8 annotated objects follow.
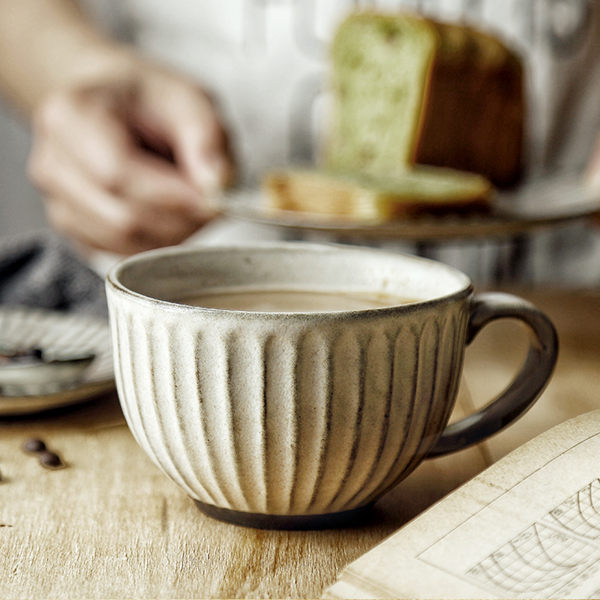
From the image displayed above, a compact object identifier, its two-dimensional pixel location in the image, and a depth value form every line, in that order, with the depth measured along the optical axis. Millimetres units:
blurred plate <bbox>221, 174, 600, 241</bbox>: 775
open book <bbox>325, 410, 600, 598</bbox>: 516
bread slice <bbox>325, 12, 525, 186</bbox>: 1232
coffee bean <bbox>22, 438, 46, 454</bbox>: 634
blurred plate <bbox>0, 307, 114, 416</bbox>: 659
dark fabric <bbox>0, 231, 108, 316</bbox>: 839
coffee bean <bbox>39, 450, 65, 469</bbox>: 624
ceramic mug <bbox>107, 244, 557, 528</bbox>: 541
